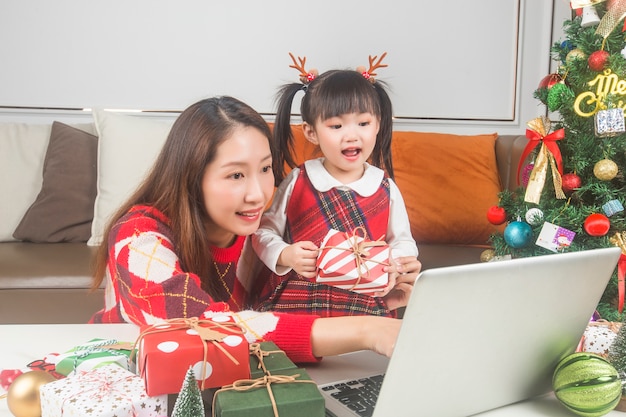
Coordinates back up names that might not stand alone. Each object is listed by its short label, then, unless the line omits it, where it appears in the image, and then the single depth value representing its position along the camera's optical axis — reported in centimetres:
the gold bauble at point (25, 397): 69
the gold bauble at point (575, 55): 202
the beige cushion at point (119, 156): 243
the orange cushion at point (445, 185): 262
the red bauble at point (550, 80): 212
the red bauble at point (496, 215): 224
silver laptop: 59
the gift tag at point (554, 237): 197
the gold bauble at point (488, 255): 227
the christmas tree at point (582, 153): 194
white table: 75
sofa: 241
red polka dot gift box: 65
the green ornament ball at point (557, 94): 204
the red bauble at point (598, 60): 195
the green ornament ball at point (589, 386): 70
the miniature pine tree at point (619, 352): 77
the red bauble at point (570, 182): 203
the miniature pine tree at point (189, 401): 57
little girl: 158
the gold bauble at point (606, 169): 192
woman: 91
